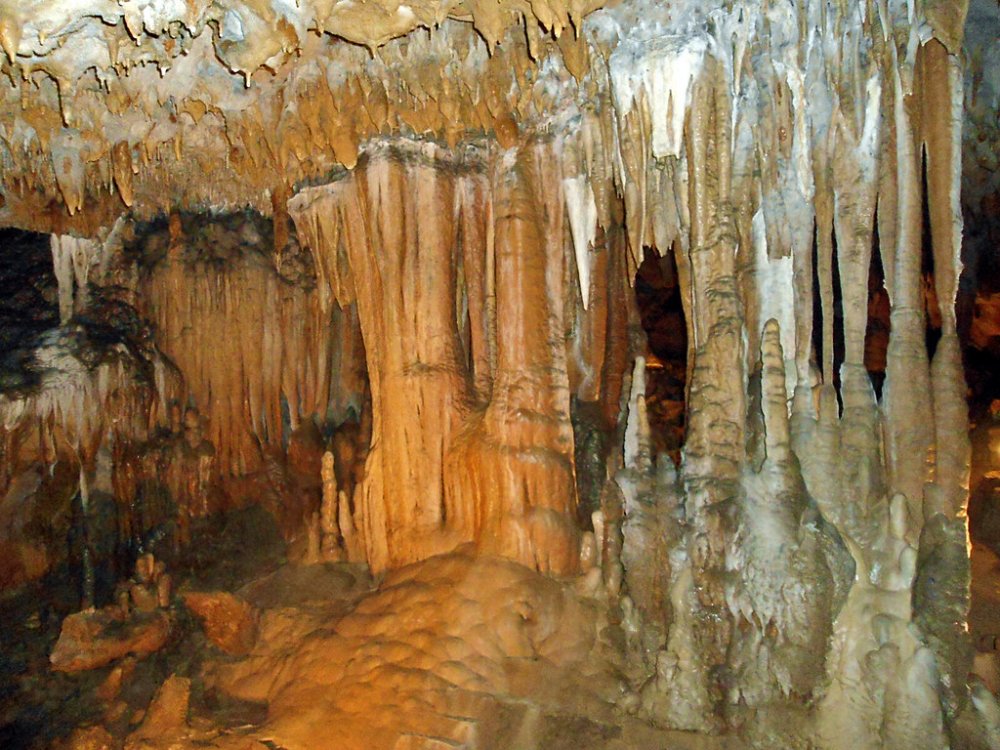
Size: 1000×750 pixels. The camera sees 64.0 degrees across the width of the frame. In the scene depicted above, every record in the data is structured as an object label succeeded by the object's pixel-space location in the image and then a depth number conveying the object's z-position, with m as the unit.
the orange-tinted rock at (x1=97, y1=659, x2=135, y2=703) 7.34
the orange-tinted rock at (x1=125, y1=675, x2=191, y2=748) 6.29
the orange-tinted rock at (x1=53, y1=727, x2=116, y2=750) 6.59
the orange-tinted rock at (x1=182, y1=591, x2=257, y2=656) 7.44
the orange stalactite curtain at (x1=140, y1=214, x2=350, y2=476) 10.12
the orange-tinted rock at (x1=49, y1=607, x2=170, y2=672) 7.60
